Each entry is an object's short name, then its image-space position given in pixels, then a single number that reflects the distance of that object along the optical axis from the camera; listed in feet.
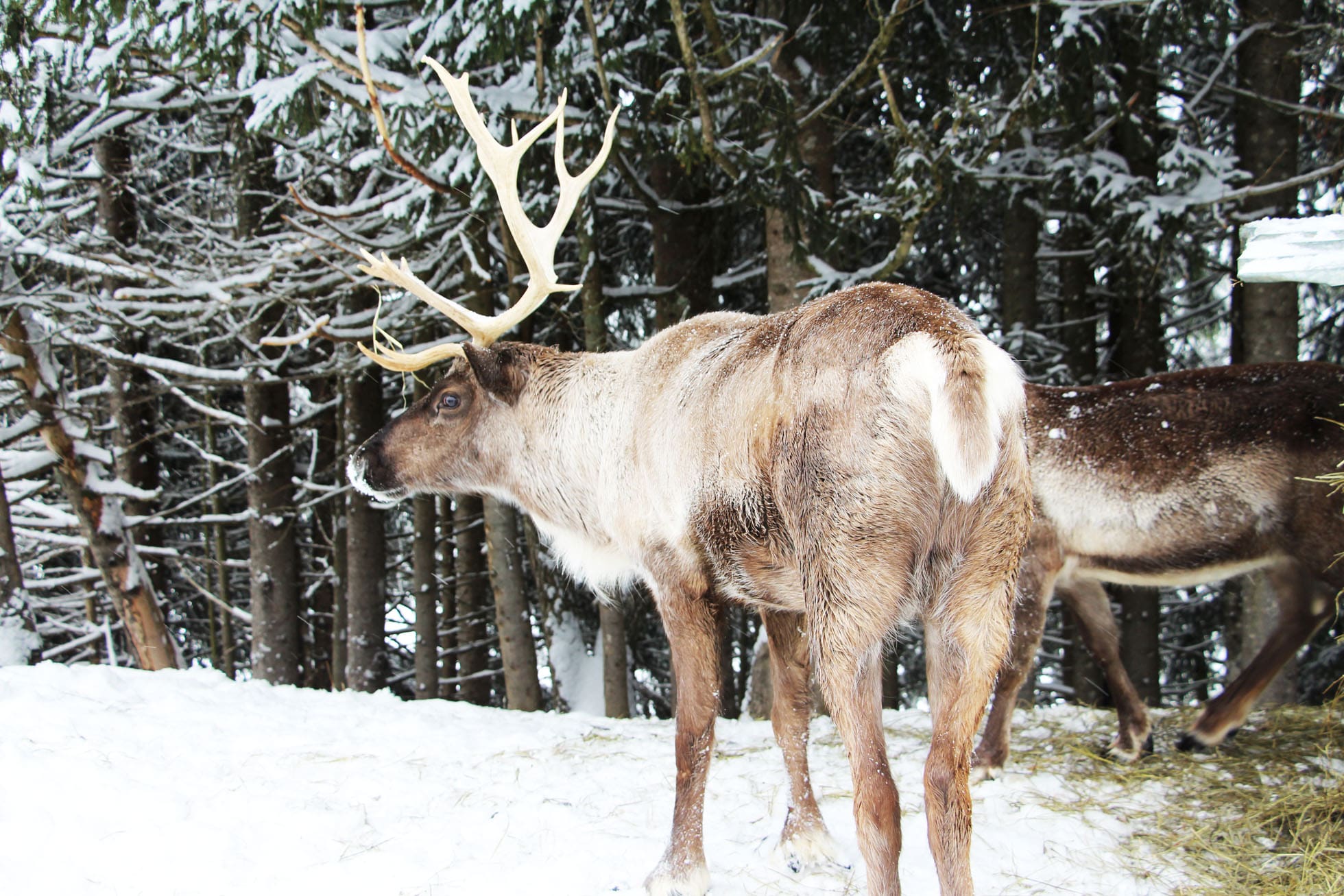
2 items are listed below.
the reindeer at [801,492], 9.86
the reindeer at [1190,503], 15.99
